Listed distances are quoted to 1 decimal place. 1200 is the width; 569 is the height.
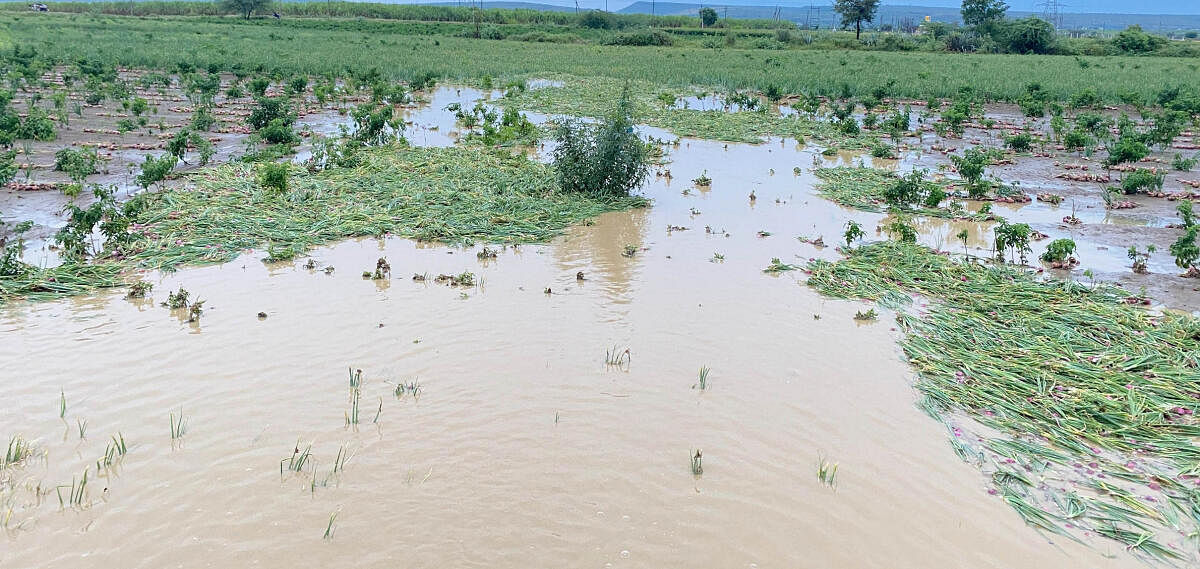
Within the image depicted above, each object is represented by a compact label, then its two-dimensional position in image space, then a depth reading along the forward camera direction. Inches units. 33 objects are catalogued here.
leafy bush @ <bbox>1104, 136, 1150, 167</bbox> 552.7
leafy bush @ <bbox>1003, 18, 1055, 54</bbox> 1804.9
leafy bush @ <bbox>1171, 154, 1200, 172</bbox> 565.6
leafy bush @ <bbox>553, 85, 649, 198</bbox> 444.5
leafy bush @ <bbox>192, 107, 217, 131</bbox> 627.9
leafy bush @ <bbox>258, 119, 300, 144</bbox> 579.4
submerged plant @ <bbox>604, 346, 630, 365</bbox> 250.4
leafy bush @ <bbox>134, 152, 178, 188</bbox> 418.3
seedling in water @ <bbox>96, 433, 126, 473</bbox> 187.3
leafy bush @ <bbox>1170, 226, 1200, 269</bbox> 331.0
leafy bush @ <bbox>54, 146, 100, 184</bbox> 449.4
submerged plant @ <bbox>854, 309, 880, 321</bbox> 286.1
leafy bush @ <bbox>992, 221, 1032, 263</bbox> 342.6
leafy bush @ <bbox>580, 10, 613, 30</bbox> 2432.3
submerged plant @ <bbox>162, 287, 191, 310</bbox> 280.4
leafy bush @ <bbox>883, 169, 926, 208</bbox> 449.1
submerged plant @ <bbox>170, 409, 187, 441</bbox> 200.3
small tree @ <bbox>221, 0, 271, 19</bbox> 2379.1
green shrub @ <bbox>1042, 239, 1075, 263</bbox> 336.5
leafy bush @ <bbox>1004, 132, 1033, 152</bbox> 632.6
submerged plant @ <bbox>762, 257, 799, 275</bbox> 341.7
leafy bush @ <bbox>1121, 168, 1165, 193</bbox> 487.2
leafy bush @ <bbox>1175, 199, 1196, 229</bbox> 378.0
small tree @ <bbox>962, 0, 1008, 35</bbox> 2343.8
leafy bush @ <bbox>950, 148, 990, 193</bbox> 490.0
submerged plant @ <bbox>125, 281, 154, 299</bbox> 289.6
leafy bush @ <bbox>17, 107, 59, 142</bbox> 546.6
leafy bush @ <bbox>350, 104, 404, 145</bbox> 590.9
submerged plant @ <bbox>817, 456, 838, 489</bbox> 189.4
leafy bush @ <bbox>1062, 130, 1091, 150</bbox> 621.9
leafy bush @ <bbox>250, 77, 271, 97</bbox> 814.5
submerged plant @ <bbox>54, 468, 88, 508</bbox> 173.2
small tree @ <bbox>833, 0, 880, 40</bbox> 2418.8
